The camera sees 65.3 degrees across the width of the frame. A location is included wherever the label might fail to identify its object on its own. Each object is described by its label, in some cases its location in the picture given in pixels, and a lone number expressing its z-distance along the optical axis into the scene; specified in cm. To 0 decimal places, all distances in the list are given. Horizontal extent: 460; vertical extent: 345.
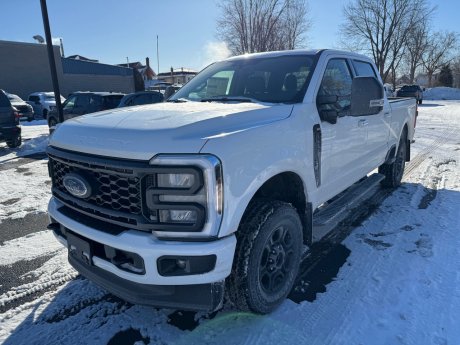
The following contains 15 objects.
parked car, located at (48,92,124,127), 1237
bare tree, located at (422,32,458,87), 6316
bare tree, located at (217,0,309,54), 2484
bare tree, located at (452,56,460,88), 6375
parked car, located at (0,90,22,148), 1010
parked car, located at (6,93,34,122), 1687
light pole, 974
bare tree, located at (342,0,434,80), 4284
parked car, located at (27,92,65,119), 2038
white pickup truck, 203
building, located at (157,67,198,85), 6571
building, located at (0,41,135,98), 2700
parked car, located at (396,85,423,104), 2995
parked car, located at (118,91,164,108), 1163
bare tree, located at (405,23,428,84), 4604
